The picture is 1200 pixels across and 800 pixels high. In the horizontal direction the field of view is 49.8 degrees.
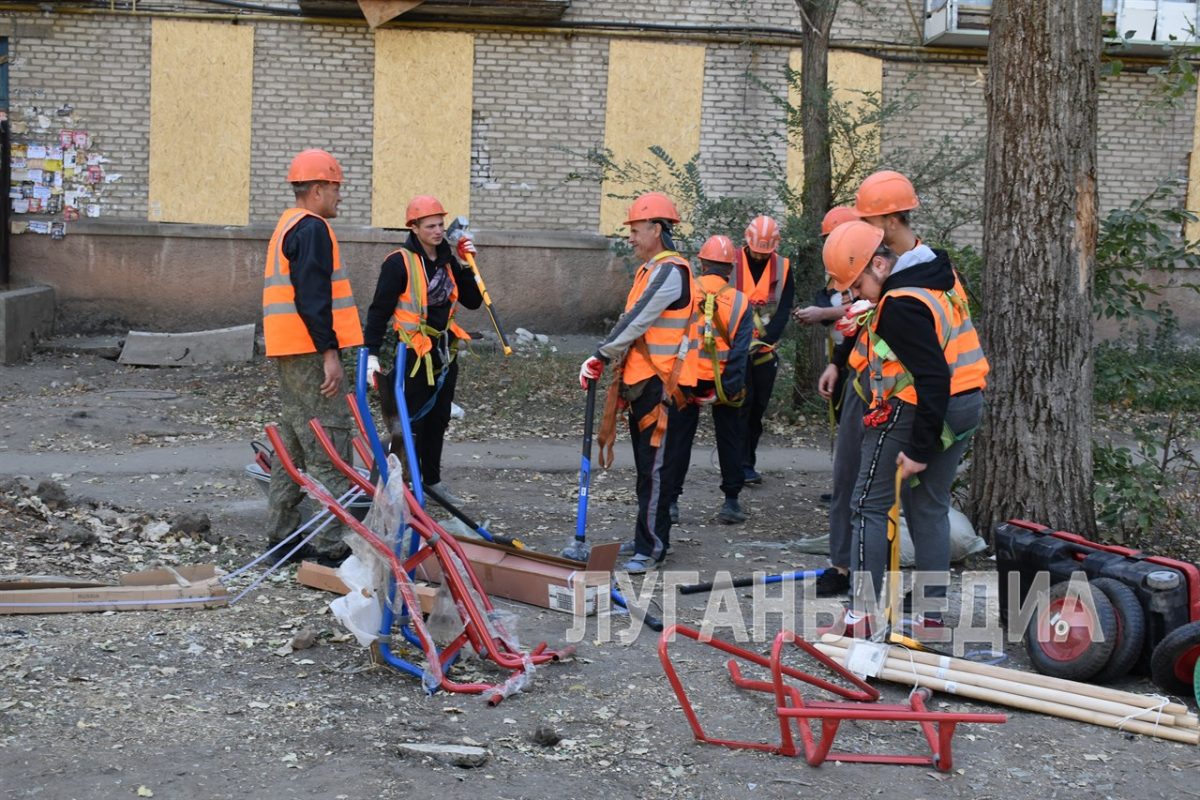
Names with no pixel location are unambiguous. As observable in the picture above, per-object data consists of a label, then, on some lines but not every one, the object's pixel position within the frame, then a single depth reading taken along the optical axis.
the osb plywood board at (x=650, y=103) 15.30
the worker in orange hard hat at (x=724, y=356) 7.53
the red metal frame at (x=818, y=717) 3.86
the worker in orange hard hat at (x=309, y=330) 6.10
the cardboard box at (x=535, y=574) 5.55
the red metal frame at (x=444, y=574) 4.47
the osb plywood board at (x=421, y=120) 15.12
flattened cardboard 5.31
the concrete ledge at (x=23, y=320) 13.05
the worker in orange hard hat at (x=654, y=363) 6.32
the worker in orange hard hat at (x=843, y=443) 5.73
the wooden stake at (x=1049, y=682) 4.51
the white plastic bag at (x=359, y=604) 4.56
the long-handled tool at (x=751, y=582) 6.15
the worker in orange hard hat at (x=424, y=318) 7.25
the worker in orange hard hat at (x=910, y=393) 4.91
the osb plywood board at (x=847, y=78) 15.53
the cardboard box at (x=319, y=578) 5.75
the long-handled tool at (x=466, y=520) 6.35
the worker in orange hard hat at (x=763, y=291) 8.36
